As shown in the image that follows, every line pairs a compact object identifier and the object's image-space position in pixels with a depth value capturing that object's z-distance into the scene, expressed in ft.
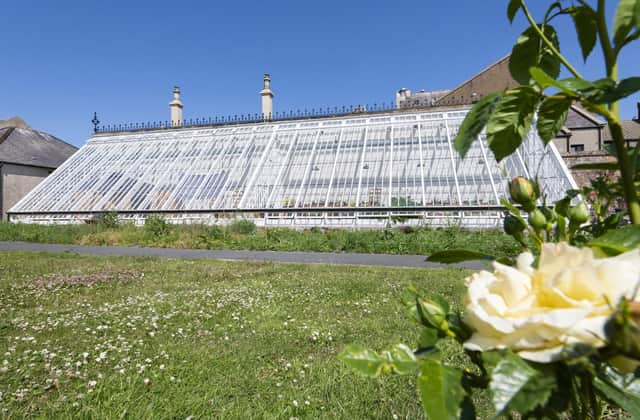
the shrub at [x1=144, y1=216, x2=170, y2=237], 53.57
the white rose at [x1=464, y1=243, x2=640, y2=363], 1.61
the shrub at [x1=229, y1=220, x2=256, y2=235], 53.06
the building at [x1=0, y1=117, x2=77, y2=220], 93.35
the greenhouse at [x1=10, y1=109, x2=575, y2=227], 53.47
